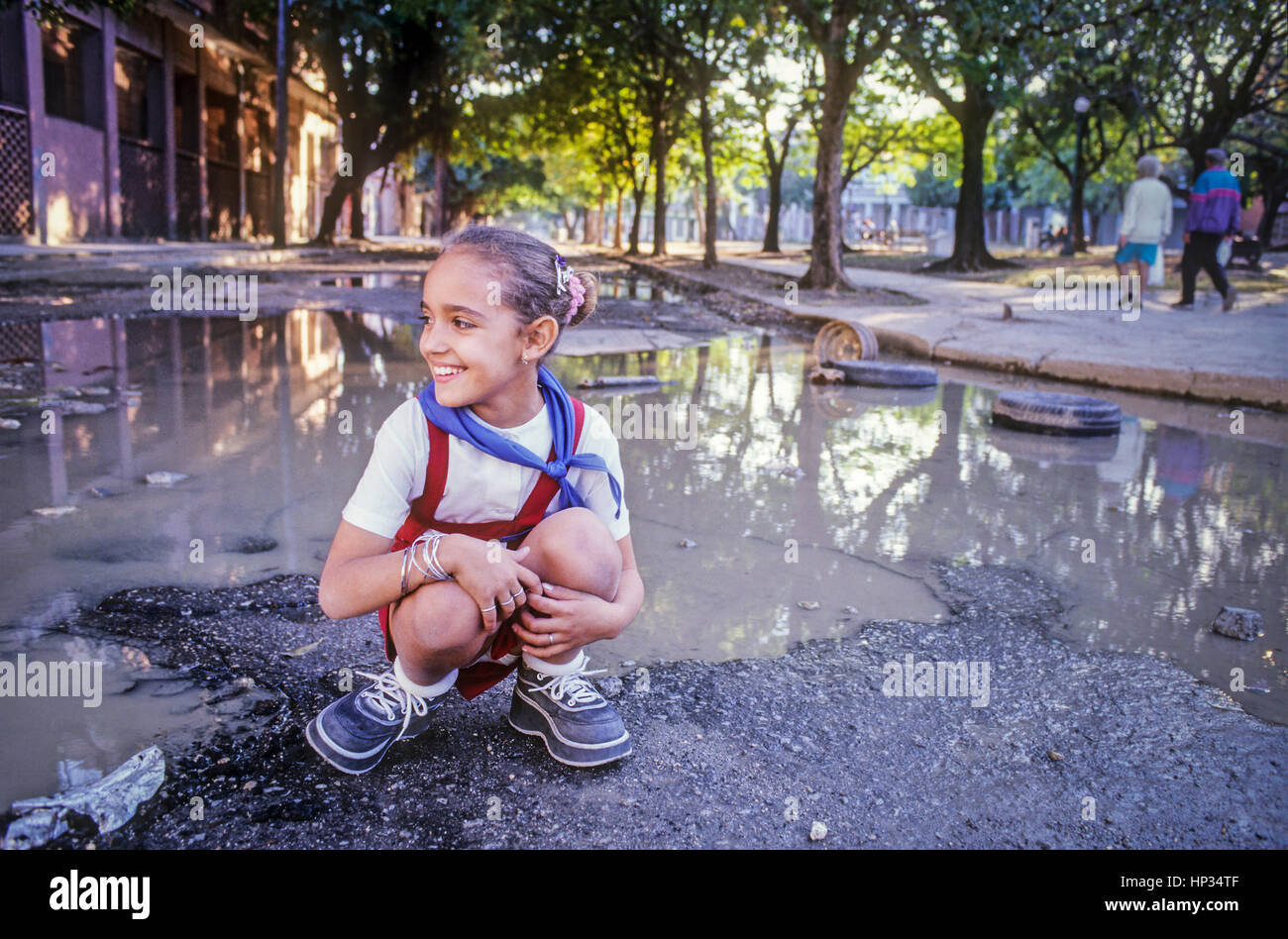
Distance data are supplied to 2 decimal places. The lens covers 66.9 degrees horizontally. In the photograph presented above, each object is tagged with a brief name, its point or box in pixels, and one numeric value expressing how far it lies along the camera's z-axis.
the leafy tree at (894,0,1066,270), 12.01
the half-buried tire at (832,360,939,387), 6.95
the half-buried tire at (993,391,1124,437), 5.46
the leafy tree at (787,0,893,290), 12.90
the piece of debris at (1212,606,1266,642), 2.67
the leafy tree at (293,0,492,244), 21.48
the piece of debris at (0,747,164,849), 1.59
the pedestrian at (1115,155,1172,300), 11.27
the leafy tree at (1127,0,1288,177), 11.25
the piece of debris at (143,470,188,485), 3.70
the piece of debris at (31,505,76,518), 3.27
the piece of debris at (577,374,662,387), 6.23
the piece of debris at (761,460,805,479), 4.34
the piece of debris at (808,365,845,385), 7.01
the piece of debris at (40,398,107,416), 4.85
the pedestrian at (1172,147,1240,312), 10.93
